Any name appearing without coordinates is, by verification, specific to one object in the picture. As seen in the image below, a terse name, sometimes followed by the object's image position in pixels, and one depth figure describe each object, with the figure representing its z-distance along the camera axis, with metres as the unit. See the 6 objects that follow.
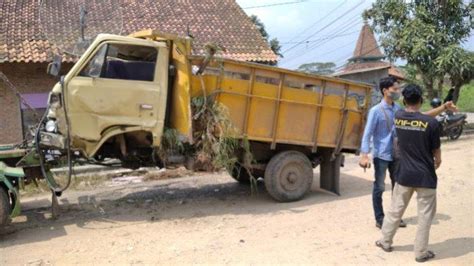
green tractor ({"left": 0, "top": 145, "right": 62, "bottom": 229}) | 5.64
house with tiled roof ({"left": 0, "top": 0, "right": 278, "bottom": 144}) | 12.84
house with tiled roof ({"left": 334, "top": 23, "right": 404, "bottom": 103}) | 22.59
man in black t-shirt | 4.46
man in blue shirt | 5.57
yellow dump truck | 6.18
